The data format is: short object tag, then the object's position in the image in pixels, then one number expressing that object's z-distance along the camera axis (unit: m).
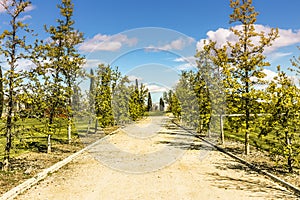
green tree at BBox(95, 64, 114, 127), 22.92
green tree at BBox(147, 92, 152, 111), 96.49
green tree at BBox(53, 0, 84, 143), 13.73
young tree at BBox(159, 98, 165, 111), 108.94
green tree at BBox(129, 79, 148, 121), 38.52
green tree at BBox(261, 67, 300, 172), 8.42
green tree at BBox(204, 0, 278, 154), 11.96
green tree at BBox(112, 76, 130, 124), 30.05
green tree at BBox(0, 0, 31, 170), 8.67
